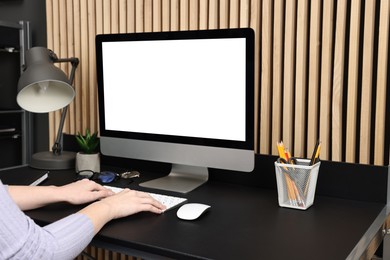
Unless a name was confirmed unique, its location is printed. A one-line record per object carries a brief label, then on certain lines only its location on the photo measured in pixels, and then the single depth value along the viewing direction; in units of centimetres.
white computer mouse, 119
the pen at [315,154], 132
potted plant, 174
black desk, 100
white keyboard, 130
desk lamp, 160
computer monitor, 136
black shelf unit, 254
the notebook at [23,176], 160
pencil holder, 128
